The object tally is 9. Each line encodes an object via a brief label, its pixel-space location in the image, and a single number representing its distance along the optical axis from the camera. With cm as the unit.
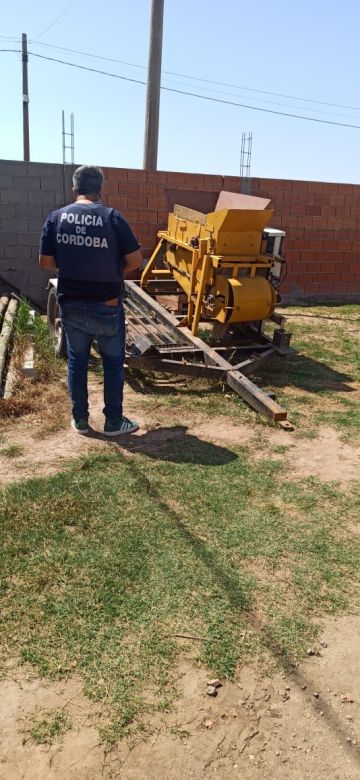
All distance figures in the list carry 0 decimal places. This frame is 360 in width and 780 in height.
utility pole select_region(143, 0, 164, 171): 966
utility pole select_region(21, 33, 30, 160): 2420
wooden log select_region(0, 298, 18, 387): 586
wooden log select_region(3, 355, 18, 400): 512
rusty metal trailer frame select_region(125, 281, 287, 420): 505
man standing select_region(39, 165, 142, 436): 407
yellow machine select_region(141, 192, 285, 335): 596
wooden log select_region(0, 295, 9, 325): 764
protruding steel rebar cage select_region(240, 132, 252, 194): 1027
